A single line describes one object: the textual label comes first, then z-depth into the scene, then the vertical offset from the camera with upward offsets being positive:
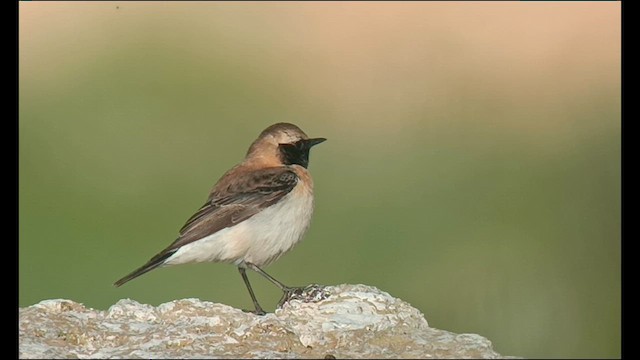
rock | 9.86 -0.62
